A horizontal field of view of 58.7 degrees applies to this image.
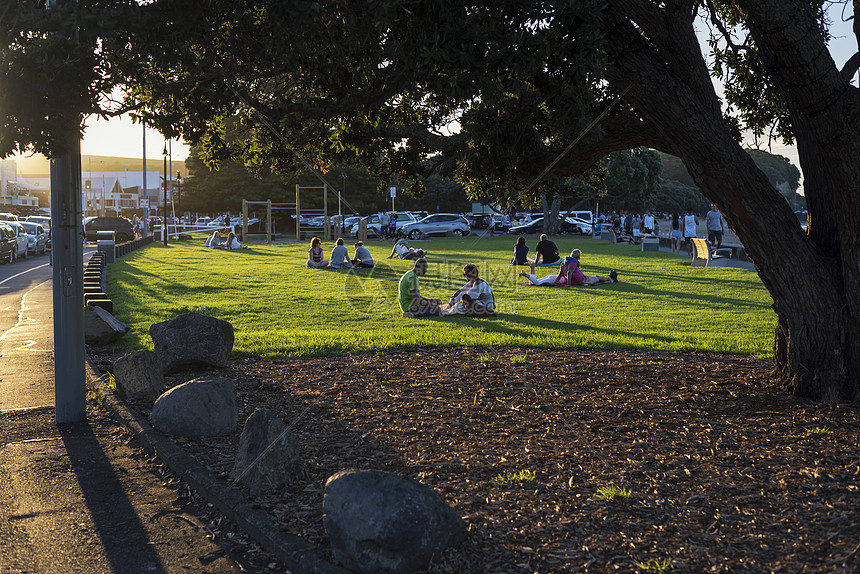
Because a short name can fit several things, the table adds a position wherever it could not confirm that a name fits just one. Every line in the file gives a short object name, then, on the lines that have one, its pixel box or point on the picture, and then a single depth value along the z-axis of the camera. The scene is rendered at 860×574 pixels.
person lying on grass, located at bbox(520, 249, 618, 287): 18.86
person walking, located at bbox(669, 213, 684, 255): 31.78
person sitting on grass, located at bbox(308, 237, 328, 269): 24.53
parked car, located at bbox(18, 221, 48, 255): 35.47
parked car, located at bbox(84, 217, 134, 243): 46.91
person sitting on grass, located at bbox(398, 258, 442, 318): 13.45
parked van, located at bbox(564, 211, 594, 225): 61.10
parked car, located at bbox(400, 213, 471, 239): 51.78
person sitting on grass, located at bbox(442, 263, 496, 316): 13.46
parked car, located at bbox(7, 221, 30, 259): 31.89
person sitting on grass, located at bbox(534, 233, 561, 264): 22.77
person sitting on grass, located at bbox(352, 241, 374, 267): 23.45
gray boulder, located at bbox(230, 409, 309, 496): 4.94
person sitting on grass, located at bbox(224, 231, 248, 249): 36.50
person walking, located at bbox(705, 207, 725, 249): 25.73
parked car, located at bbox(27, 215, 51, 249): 42.16
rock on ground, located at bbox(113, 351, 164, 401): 7.41
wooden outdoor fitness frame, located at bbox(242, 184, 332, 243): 43.62
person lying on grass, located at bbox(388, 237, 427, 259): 27.00
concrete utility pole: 6.86
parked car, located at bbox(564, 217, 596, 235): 54.79
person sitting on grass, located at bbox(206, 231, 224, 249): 37.62
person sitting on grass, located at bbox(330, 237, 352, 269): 23.83
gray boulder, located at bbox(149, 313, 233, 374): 8.46
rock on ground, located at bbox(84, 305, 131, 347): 10.66
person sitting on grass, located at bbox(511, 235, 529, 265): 23.24
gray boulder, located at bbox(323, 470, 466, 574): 3.73
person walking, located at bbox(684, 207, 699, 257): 29.64
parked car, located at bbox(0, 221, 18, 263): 29.09
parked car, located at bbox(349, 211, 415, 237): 52.84
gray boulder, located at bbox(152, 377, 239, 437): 6.30
